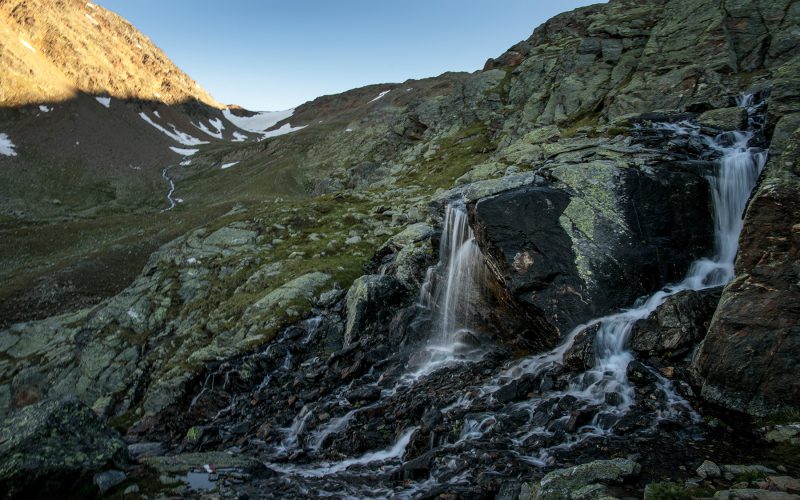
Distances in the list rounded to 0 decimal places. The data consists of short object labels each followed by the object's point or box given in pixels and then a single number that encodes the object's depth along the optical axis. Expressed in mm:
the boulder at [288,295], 29297
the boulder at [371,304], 24812
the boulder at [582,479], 9164
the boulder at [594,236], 17266
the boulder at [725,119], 24688
